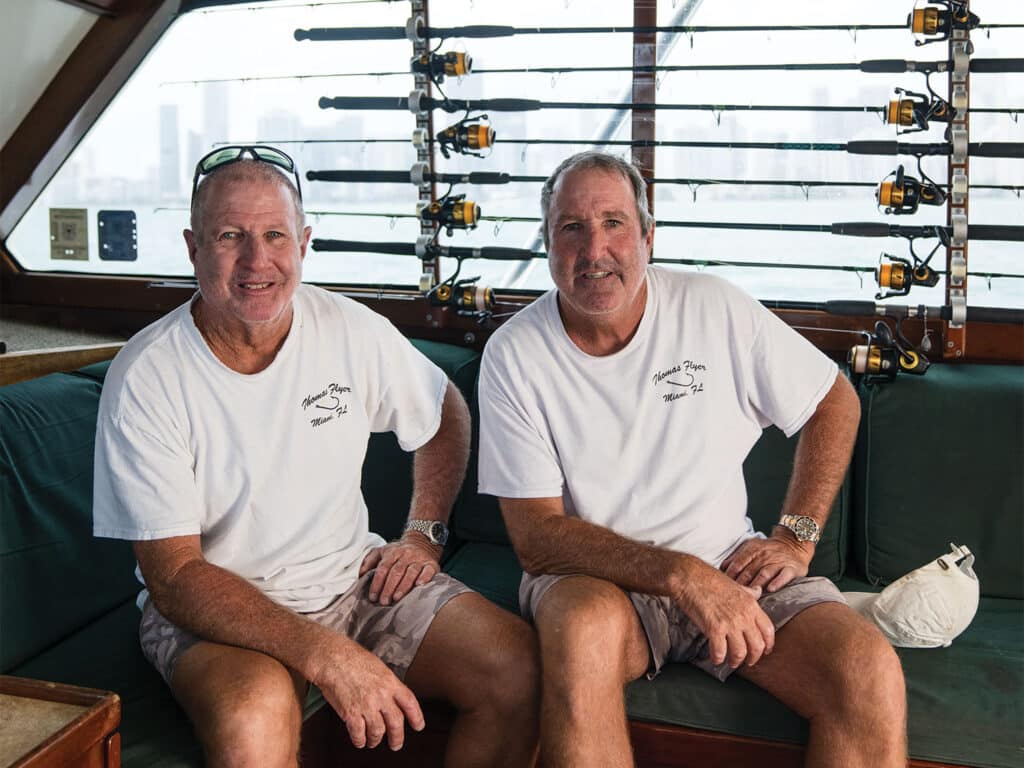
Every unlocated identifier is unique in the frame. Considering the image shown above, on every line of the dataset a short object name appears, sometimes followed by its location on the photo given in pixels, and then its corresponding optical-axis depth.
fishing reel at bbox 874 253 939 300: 2.76
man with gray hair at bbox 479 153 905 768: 1.90
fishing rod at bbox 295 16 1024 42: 2.80
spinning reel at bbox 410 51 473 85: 3.04
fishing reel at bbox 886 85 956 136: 2.70
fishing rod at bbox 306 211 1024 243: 2.71
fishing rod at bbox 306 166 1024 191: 2.93
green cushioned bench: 1.92
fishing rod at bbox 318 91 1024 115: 2.85
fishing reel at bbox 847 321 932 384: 2.61
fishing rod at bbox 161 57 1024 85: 2.68
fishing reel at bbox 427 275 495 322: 3.05
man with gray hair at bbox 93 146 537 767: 1.80
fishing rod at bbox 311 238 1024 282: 3.04
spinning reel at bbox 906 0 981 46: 2.63
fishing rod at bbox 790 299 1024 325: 2.77
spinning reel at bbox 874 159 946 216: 2.71
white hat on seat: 2.09
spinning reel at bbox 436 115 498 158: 3.01
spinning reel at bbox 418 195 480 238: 3.07
